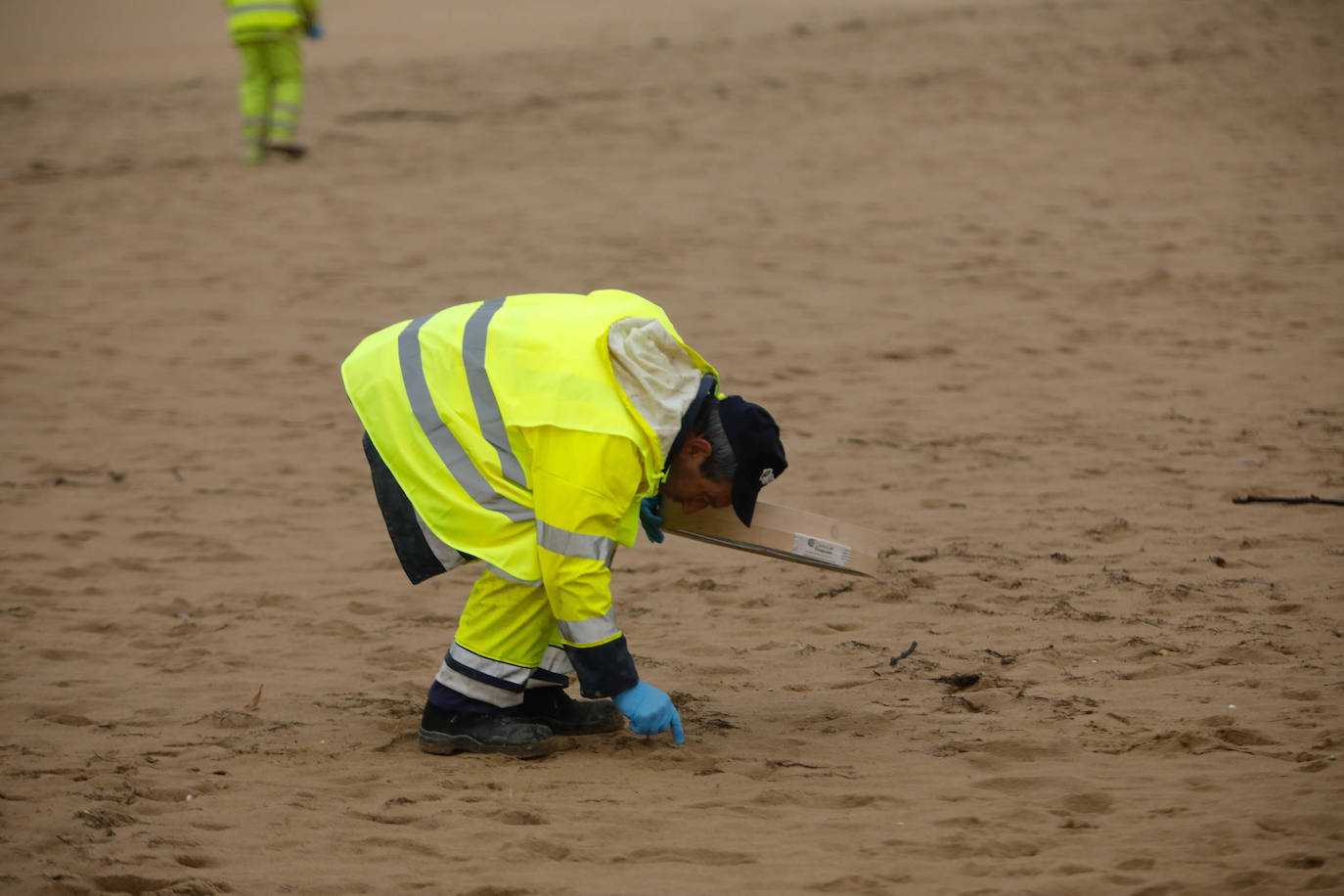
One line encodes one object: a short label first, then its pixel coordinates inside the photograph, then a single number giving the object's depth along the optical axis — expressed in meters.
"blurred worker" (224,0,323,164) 23.08
